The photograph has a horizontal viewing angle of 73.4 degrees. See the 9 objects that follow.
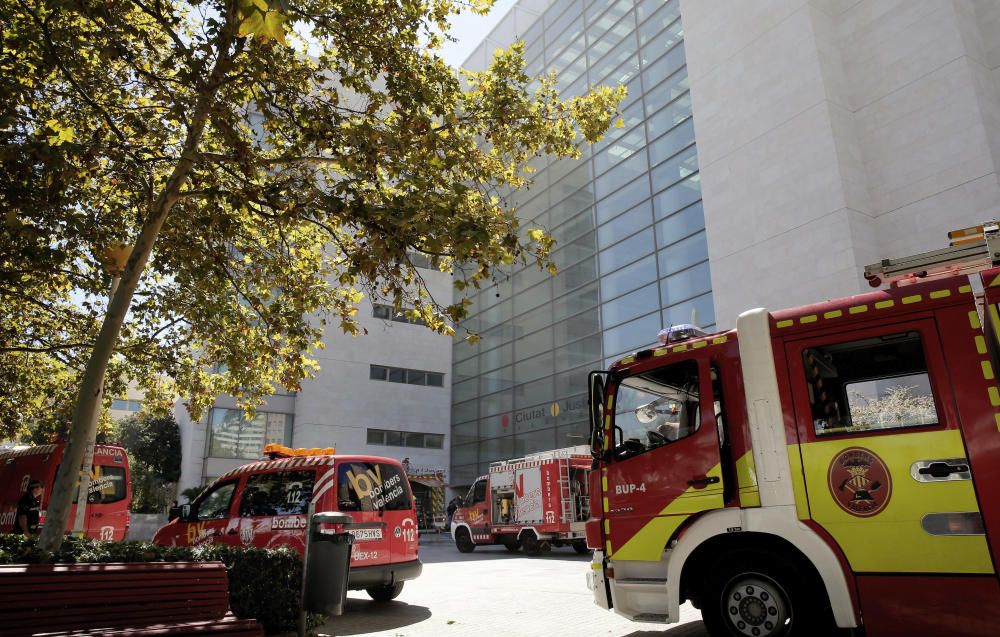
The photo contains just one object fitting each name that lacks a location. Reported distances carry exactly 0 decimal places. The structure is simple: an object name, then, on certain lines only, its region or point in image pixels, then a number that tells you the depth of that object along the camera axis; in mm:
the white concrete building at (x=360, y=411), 34062
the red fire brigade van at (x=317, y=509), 8555
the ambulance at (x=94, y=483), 14531
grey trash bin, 6172
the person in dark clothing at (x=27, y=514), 12992
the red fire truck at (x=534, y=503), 18062
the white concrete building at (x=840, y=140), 17750
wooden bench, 4266
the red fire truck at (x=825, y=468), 4617
